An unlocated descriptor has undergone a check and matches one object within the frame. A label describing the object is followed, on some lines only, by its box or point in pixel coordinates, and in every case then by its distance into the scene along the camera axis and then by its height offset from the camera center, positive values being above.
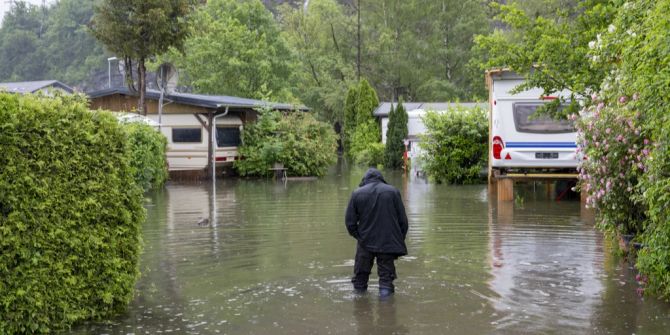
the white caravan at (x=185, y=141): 30.97 +0.67
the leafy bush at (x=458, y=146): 25.88 +0.29
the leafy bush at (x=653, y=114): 7.34 +0.35
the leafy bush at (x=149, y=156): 23.25 +0.11
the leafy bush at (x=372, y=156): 42.28 +0.02
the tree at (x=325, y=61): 60.69 +7.15
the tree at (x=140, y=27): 28.94 +4.52
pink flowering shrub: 9.56 -0.13
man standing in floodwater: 8.89 -0.74
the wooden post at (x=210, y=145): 30.80 +0.48
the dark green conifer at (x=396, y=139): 39.56 +0.79
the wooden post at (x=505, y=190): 19.66 -0.81
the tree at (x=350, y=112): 53.31 +2.84
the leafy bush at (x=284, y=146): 31.36 +0.43
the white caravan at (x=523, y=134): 19.61 +0.46
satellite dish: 28.62 +2.82
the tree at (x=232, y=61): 53.16 +6.18
